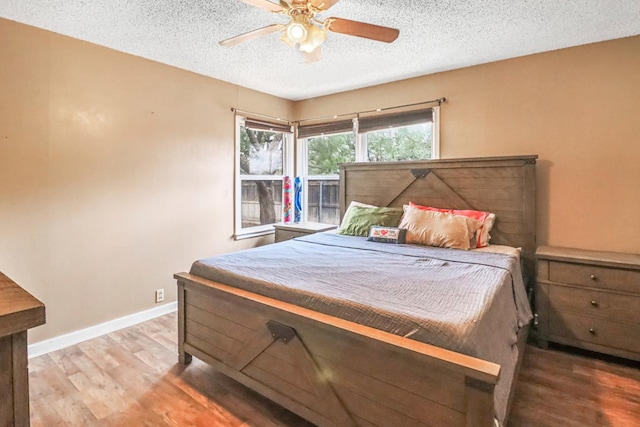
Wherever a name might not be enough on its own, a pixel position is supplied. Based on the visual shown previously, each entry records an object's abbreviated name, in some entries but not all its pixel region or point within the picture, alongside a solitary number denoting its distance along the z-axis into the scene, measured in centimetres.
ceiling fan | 178
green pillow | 321
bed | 127
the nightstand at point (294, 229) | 379
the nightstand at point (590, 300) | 226
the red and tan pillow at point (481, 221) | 280
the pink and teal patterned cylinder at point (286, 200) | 434
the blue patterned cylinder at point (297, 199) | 448
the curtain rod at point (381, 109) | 336
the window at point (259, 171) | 398
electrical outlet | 319
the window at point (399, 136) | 351
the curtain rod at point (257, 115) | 377
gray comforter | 137
